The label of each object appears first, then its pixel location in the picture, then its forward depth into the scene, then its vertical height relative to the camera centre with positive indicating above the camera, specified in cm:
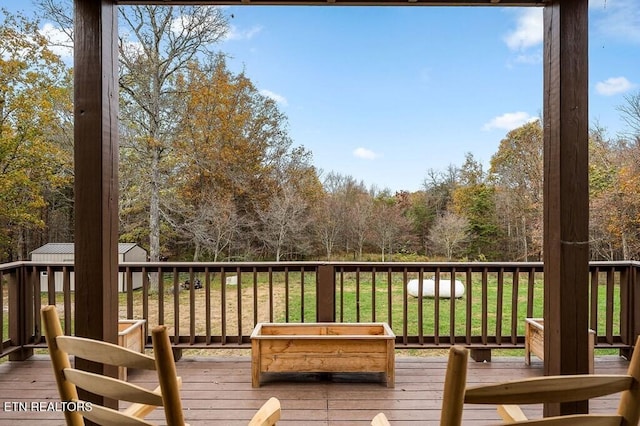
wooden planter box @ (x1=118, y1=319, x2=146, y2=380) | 261 -96
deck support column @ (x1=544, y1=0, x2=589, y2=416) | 139 +7
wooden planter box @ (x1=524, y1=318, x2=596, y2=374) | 283 -107
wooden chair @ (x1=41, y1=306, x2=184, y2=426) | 77 -40
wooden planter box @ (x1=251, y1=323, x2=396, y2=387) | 262 -107
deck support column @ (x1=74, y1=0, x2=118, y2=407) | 141 +13
